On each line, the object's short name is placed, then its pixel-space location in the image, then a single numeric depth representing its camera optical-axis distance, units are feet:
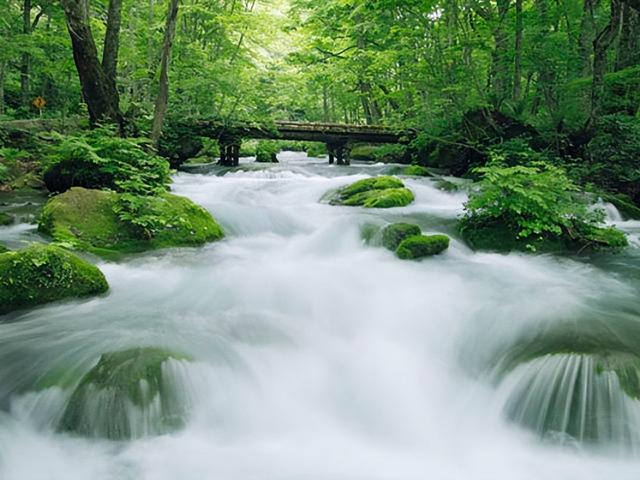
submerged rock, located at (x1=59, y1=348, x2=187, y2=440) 9.91
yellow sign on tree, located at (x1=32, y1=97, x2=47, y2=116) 49.77
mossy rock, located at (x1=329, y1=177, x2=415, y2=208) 32.76
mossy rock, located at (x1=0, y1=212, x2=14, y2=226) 22.79
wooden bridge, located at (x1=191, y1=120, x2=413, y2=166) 50.40
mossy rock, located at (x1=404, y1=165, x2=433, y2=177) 46.09
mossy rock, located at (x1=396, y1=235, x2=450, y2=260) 21.57
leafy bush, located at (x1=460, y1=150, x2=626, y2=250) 21.94
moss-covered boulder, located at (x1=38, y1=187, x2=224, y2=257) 20.43
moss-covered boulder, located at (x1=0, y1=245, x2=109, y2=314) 14.14
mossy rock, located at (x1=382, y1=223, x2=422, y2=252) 22.81
